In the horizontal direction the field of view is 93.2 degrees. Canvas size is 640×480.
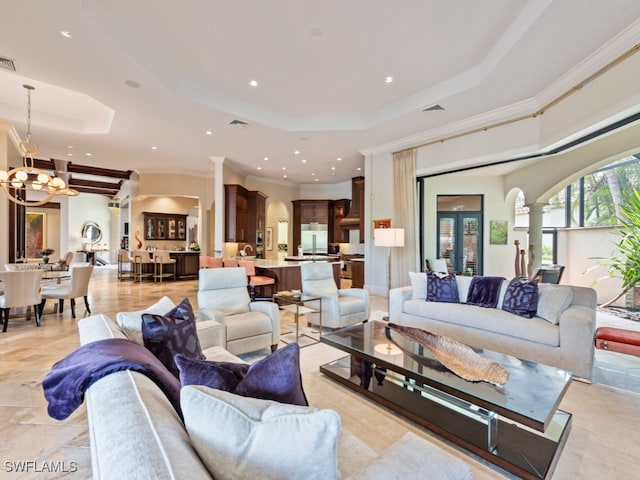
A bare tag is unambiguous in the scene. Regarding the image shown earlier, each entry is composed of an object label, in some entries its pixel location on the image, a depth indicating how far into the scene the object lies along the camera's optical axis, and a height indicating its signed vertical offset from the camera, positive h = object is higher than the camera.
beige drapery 6.37 +0.54
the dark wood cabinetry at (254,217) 9.23 +0.76
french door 8.38 +0.01
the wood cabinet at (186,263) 9.85 -0.73
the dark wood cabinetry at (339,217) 11.23 +0.92
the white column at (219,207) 7.79 +0.87
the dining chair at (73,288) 4.73 -0.76
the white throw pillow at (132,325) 1.80 -0.52
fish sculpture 2.10 -0.94
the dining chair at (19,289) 4.04 -0.67
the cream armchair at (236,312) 3.03 -0.77
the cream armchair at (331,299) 4.16 -0.83
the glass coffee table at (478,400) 1.73 -1.16
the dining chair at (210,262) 6.41 -0.46
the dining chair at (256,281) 5.89 -0.78
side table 3.85 -0.76
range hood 8.72 +0.99
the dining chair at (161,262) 8.98 -0.64
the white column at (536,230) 6.75 +0.26
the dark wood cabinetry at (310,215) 11.48 +1.01
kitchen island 6.32 -0.68
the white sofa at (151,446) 0.65 -0.49
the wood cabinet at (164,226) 10.55 +0.54
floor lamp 5.02 +0.07
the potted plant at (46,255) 6.23 -0.29
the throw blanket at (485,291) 3.73 -0.63
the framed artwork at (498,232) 8.11 +0.25
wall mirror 14.06 +0.38
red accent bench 2.70 -0.91
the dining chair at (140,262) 9.11 -0.63
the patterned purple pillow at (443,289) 4.01 -0.64
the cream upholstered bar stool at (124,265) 9.61 -0.80
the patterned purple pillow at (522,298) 3.32 -0.64
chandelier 4.70 +1.03
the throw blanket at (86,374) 1.04 -0.48
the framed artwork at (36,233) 13.09 +0.35
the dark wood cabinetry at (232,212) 8.09 +0.78
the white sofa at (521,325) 2.81 -0.93
